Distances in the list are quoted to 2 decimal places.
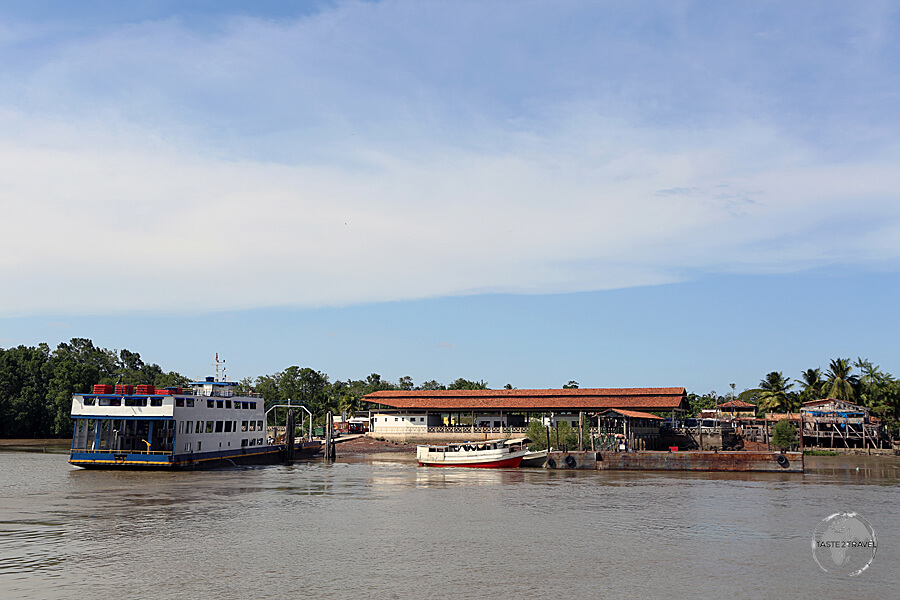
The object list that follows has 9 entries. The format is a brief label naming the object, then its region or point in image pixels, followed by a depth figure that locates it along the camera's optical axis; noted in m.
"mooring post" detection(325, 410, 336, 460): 78.94
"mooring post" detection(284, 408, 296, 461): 74.56
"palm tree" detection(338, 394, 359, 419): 127.62
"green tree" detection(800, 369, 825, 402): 107.85
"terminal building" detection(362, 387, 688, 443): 93.88
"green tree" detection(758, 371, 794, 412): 111.19
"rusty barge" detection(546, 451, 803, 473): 60.78
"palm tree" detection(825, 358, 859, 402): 99.50
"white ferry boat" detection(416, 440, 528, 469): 66.31
